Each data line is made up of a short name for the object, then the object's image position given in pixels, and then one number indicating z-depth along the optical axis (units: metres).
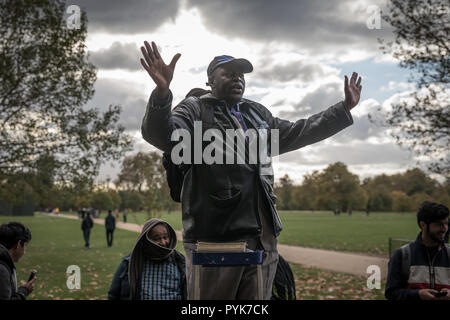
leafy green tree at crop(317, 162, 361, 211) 76.12
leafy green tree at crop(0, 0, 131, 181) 15.56
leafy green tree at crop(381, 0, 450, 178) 14.20
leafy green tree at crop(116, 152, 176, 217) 21.34
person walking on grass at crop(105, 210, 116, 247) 21.92
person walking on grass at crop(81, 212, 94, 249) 21.68
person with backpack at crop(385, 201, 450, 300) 3.53
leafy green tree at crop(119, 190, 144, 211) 66.84
